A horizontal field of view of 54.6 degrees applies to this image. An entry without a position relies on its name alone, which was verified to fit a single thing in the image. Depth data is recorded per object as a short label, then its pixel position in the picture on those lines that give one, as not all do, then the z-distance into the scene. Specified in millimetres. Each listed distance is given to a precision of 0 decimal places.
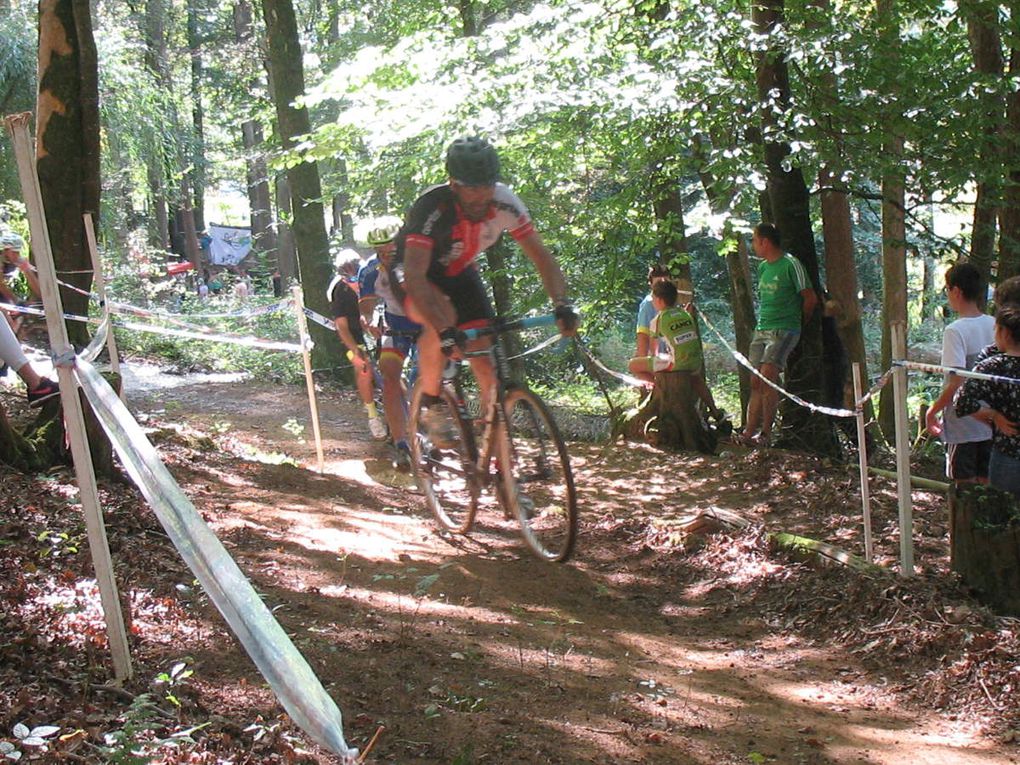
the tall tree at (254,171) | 32438
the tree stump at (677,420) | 10062
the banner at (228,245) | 41094
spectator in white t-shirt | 5910
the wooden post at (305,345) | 8859
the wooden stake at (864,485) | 5461
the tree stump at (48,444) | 6324
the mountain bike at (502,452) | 5781
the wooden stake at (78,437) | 3369
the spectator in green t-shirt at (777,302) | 8867
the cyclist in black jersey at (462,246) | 5477
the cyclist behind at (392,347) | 7703
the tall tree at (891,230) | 7629
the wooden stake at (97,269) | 7098
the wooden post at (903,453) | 4867
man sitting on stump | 10047
